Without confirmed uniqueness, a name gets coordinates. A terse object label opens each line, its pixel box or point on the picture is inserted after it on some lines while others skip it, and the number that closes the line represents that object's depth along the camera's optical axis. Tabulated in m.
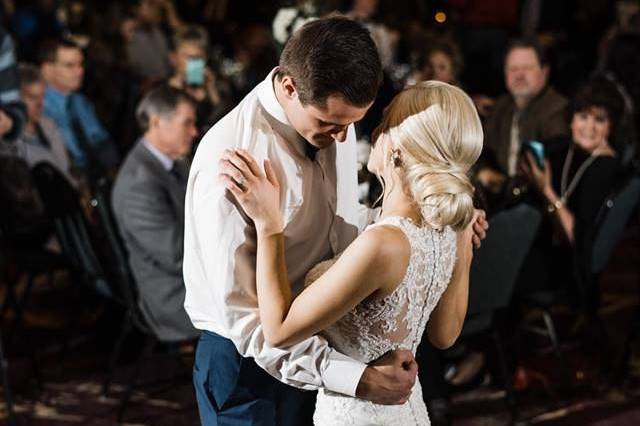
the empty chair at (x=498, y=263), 3.66
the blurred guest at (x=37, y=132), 5.04
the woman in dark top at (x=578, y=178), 4.24
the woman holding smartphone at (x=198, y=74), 5.73
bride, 1.95
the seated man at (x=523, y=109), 5.02
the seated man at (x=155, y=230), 3.86
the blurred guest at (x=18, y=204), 4.68
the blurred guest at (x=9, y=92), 4.35
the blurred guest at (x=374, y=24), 6.32
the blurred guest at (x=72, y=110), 5.74
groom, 1.92
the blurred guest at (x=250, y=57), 7.30
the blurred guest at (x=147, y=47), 7.42
